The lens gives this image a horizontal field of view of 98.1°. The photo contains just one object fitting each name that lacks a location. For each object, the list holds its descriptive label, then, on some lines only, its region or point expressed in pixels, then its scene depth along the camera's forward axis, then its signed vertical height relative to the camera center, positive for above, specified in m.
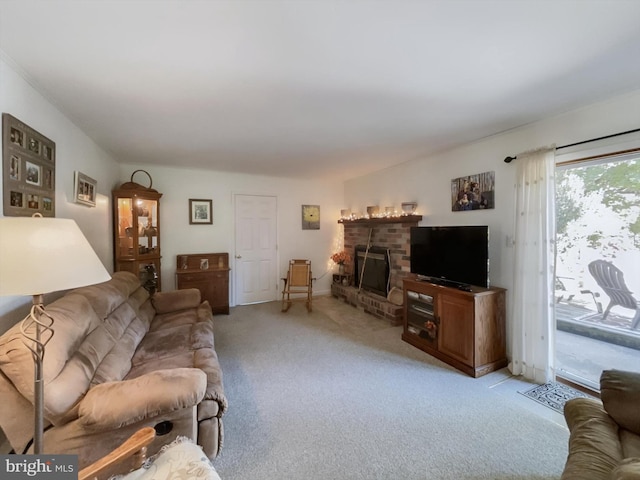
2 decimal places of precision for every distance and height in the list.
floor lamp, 0.96 -0.09
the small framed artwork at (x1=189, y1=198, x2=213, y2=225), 4.70 +0.44
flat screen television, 2.72 -0.19
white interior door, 5.05 -0.22
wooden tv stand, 2.62 -0.90
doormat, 2.21 -1.32
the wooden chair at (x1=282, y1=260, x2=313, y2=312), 4.88 -0.69
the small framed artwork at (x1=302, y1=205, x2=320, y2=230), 5.56 +0.41
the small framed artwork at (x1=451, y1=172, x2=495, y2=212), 3.00 +0.52
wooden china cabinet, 3.80 +0.08
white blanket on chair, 1.03 -0.88
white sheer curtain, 2.42 -0.27
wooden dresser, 4.32 -0.63
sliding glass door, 2.35 -0.25
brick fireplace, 4.03 -0.20
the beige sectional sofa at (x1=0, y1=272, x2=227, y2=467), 1.26 -0.80
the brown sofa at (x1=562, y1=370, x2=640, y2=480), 1.10 -0.89
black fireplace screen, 4.49 -0.55
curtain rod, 2.03 +0.78
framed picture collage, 1.61 +0.44
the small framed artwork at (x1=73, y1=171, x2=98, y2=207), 2.56 +0.47
